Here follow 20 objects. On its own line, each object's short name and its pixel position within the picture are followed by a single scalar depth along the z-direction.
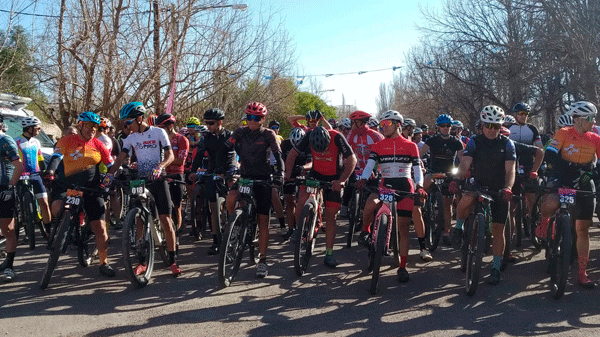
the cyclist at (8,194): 6.45
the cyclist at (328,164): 6.96
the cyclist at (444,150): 9.23
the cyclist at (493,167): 6.36
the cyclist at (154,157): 6.71
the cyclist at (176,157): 8.09
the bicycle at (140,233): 5.98
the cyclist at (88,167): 6.47
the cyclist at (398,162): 6.69
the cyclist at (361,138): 8.55
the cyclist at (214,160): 8.09
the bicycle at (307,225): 6.59
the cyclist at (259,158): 6.70
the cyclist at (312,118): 8.30
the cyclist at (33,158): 9.02
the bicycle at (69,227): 6.03
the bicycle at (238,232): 6.04
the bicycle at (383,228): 5.95
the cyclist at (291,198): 8.48
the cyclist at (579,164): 6.29
